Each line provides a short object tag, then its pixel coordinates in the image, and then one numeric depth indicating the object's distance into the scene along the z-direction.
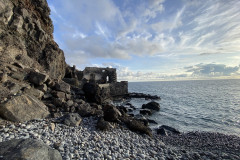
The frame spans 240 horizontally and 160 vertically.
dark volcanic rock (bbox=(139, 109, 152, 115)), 19.27
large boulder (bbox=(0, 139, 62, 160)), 3.03
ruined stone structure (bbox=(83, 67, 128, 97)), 34.41
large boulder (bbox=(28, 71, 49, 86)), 8.64
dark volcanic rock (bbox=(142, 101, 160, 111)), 22.58
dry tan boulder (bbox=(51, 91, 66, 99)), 9.55
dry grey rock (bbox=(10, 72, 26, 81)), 7.82
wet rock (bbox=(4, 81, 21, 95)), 6.65
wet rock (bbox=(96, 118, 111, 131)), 7.26
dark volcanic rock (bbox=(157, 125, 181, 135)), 11.66
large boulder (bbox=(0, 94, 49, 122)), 5.45
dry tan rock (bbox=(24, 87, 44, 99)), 7.60
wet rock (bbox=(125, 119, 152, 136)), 8.88
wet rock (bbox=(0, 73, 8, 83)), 6.63
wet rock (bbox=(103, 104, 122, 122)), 8.95
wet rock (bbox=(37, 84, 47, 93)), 8.92
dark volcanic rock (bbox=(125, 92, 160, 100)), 37.19
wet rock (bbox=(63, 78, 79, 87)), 20.11
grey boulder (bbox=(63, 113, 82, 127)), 6.75
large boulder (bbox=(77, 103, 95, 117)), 8.92
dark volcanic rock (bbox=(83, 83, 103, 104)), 16.02
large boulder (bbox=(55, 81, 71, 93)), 10.49
